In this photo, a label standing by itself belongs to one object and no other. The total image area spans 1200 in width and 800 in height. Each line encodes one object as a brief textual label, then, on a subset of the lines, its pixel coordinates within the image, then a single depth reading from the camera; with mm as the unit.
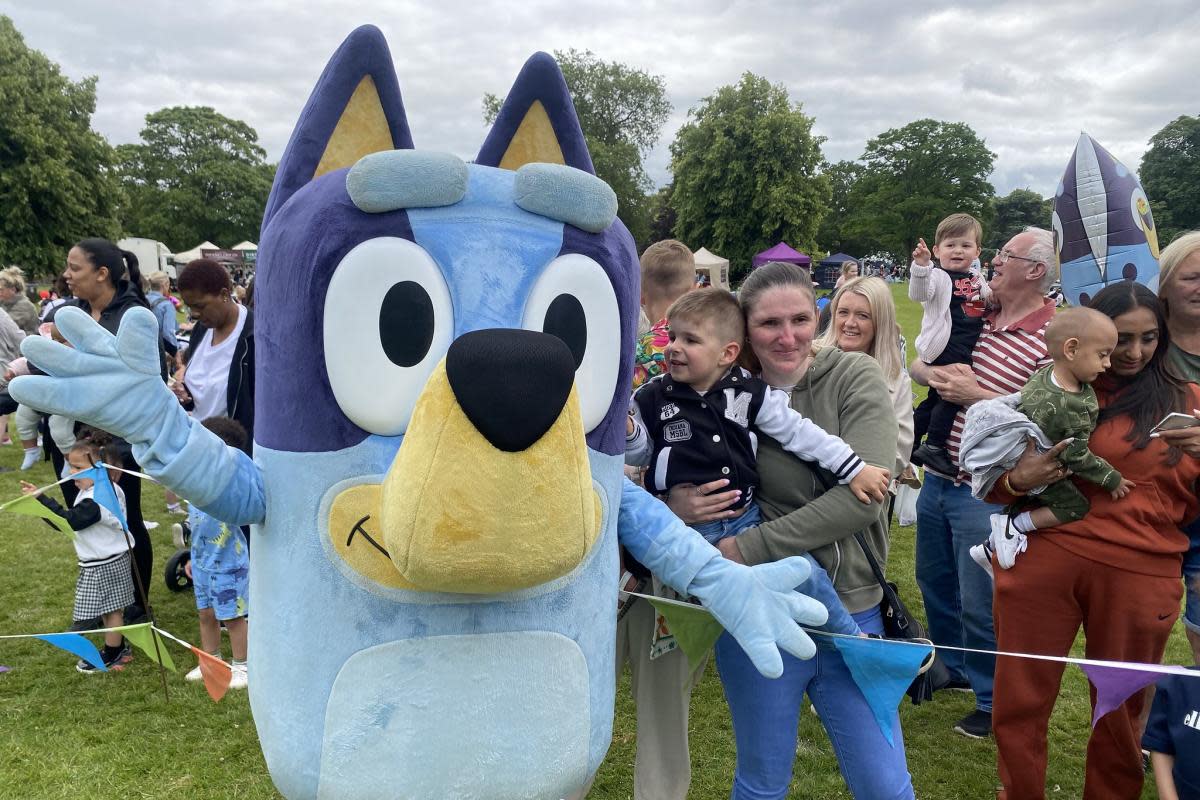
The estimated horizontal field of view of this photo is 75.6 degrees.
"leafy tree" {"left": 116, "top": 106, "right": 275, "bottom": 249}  45062
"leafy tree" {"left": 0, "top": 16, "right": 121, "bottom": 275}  24484
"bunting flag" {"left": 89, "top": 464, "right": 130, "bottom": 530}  3463
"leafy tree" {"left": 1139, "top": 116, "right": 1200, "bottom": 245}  43812
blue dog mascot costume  1267
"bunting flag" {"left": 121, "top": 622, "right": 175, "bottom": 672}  3116
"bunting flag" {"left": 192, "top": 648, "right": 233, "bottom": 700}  2643
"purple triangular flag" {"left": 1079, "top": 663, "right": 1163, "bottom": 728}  1997
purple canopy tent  26141
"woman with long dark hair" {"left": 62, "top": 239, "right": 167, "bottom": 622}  4000
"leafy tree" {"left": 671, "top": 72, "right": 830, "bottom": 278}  32688
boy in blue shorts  3764
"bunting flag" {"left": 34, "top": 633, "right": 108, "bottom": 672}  3240
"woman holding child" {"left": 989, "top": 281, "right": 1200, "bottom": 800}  2361
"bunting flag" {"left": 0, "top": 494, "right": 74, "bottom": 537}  3213
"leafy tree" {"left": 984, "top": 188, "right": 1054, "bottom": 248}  64125
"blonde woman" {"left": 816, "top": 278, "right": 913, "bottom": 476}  3043
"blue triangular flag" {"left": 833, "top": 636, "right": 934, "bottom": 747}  1942
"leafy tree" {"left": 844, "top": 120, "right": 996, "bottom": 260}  49531
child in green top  2312
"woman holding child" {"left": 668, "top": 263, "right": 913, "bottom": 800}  2068
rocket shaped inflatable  2920
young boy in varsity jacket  2082
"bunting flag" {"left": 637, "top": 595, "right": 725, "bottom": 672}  2104
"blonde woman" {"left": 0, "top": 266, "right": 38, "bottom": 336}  8430
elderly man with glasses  3254
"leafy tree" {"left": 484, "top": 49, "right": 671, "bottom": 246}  37375
